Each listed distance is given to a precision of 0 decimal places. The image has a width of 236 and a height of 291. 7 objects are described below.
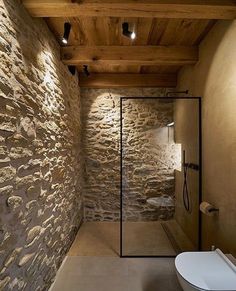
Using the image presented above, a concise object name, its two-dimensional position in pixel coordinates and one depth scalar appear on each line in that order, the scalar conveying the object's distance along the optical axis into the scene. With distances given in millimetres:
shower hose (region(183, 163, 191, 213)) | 2521
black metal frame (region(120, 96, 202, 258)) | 2148
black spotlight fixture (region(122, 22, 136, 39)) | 1618
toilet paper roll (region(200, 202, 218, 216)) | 1771
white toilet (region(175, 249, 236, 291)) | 1065
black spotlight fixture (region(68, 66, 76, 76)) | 2468
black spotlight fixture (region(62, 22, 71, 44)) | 1654
